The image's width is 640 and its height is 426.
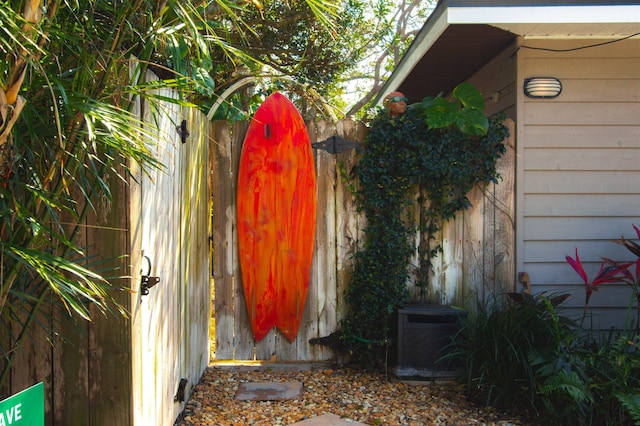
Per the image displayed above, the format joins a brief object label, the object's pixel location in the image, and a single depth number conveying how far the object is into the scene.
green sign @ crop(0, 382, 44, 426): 1.27
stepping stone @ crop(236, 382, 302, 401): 3.49
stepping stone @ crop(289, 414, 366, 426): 3.06
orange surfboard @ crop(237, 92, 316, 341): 4.00
